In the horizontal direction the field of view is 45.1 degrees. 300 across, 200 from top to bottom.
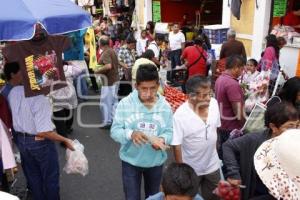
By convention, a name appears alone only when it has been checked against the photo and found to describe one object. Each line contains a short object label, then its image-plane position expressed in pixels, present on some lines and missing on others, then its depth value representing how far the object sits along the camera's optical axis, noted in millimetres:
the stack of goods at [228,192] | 2713
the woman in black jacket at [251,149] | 2672
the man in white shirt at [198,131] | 3168
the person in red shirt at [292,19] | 9023
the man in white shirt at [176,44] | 11039
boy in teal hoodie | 2998
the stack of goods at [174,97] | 6402
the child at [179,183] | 2135
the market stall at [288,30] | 7836
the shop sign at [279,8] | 8615
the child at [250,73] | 6051
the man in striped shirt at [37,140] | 3498
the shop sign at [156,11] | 14367
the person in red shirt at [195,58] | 8062
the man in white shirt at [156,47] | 9859
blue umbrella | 2979
